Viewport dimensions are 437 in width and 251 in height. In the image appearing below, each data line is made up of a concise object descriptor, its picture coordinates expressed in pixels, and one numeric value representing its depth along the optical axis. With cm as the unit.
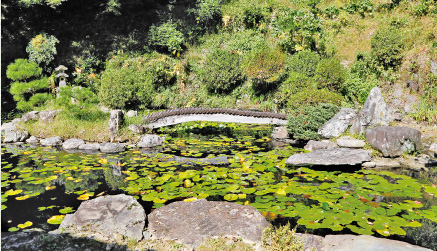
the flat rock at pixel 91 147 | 852
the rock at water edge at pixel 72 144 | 860
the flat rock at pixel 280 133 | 973
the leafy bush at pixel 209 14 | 1794
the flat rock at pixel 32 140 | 939
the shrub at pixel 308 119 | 898
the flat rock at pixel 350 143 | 774
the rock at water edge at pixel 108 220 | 373
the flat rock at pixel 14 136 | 942
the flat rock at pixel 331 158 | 643
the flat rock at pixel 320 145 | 799
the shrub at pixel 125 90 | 1030
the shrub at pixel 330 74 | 1150
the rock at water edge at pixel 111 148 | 831
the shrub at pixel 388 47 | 1163
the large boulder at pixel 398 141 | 721
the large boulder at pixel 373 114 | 823
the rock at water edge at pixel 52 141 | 905
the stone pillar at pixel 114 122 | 912
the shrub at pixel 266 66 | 1293
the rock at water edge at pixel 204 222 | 371
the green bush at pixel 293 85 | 1141
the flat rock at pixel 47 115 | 1041
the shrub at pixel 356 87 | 1188
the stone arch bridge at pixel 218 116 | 1064
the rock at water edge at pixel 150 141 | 879
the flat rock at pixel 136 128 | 948
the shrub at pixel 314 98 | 978
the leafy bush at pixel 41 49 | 1534
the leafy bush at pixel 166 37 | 1689
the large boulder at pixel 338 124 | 858
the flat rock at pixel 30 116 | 1080
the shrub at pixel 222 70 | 1463
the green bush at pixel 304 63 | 1245
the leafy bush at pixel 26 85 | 1290
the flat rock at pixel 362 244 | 328
